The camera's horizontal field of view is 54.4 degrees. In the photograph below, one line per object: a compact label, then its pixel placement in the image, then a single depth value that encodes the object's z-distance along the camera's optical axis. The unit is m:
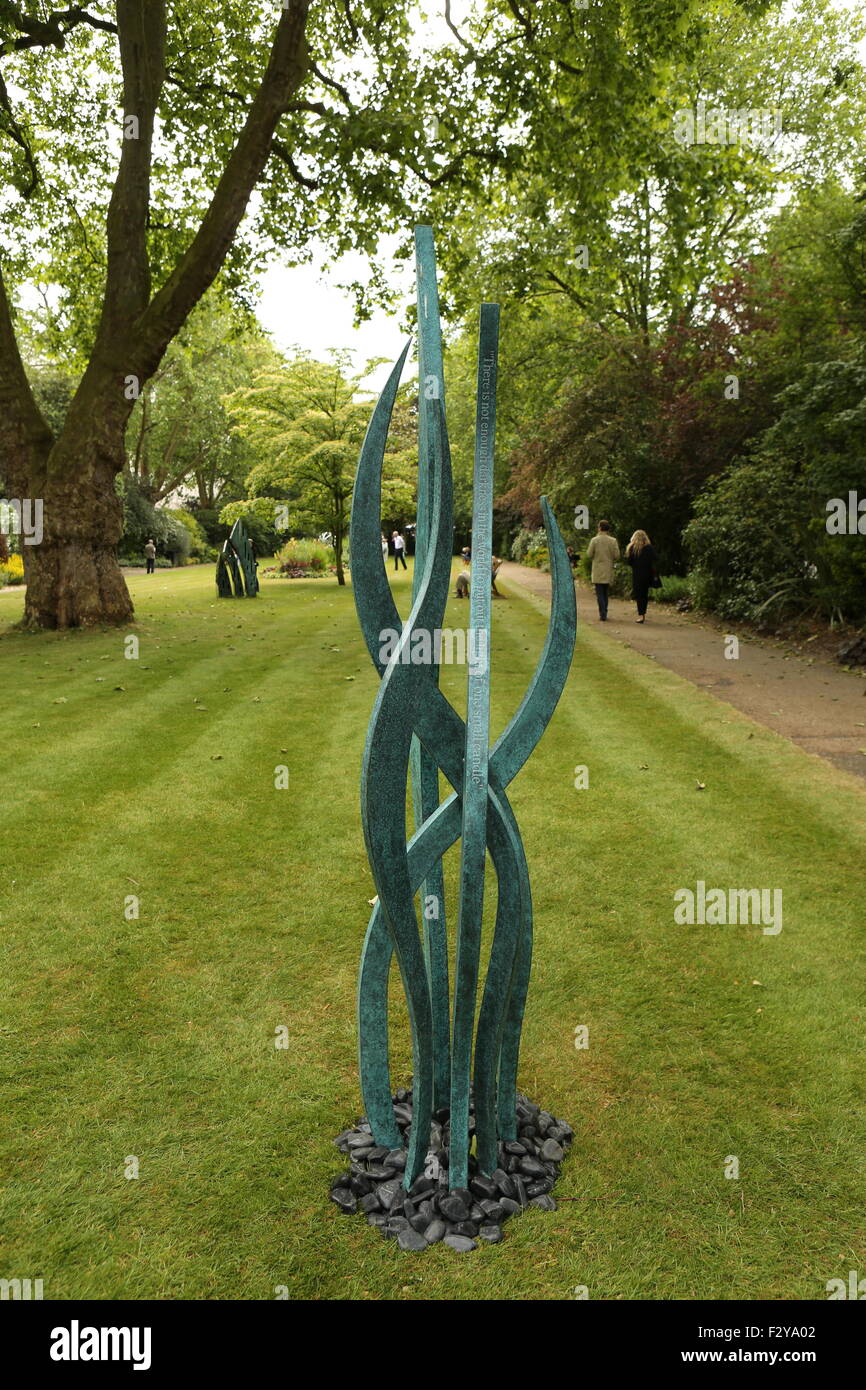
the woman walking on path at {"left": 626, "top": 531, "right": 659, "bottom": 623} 16.16
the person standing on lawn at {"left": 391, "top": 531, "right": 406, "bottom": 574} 30.19
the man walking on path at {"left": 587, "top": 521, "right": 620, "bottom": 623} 15.90
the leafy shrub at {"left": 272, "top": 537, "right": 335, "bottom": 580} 30.52
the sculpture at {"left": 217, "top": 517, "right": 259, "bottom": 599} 22.52
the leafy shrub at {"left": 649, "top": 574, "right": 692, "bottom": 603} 19.28
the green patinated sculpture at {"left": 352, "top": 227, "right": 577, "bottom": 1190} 2.57
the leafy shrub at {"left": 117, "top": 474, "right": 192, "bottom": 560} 38.84
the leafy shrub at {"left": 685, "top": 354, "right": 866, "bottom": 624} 11.26
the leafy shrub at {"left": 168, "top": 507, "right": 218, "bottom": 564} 47.12
